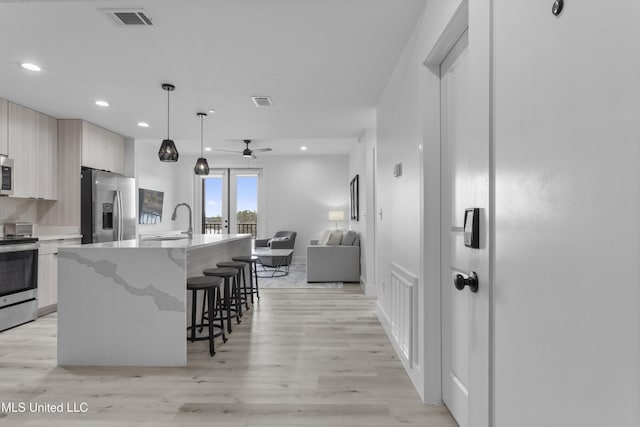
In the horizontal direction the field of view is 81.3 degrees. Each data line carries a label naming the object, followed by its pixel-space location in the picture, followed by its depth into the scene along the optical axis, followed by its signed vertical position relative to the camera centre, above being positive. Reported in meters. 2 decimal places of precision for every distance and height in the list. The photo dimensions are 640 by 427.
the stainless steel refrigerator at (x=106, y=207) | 5.15 +0.14
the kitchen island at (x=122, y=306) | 2.92 -0.71
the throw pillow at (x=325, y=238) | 7.26 -0.44
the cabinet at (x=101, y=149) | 5.27 +1.03
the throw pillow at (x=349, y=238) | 6.77 -0.39
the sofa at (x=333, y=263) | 6.54 -0.82
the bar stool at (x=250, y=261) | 4.79 -0.57
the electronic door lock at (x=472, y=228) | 1.46 -0.05
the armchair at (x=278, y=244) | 8.16 -0.62
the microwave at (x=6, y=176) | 4.14 +0.45
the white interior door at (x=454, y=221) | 1.95 -0.02
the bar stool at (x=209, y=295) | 3.15 -0.69
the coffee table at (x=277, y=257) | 7.34 -0.89
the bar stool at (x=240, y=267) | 4.24 -0.58
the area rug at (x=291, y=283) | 6.21 -1.16
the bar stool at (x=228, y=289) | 3.64 -0.81
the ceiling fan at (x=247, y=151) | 7.37 +1.29
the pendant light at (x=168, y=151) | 3.90 +0.69
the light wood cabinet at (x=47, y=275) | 4.43 -0.72
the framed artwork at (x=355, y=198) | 6.89 +0.35
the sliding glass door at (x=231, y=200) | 9.35 +0.41
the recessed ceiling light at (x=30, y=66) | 3.28 +1.34
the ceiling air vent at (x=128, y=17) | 2.45 +1.35
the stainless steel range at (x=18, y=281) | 3.86 -0.70
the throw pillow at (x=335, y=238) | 6.89 -0.40
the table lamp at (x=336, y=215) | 8.55 +0.02
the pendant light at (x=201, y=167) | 4.66 +0.62
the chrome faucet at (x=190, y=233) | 4.12 -0.19
